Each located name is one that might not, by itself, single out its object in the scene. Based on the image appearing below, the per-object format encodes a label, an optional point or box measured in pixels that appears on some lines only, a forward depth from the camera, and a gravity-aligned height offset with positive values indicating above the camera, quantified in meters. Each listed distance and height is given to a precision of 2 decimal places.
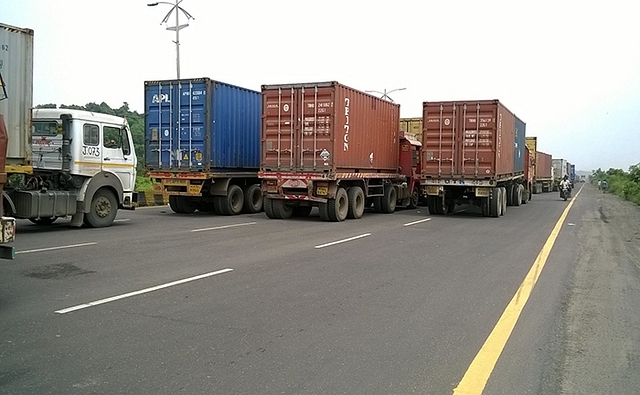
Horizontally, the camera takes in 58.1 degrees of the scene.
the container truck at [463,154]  19.31 +0.97
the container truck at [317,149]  16.70 +0.96
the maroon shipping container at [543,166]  43.90 +1.50
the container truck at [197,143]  18.05 +1.18
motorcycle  35.91 -0.53
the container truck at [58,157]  10.58 +0.47
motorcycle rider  36.06 -0.09
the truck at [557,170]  58.34 +1.32
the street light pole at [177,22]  24.27 +6.73
